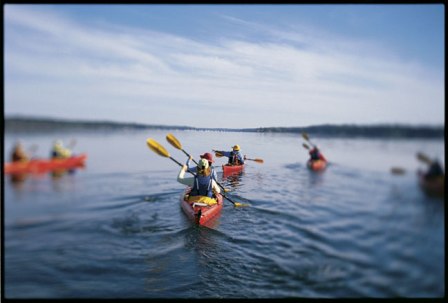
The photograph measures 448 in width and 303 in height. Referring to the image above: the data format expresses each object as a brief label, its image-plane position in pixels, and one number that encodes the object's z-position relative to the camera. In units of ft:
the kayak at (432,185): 19.38
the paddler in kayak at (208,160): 30.03
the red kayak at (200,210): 27.40
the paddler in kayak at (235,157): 42.86
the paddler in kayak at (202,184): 29.01
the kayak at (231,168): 44.09
